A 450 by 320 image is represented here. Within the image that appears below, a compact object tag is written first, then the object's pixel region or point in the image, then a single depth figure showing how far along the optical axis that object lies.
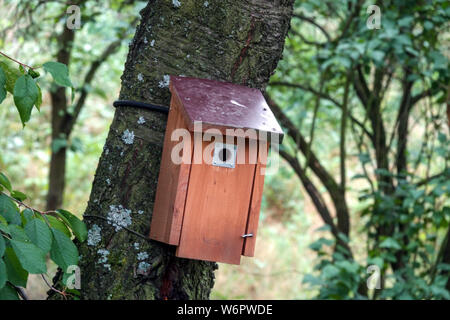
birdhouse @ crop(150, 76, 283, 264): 2.15
